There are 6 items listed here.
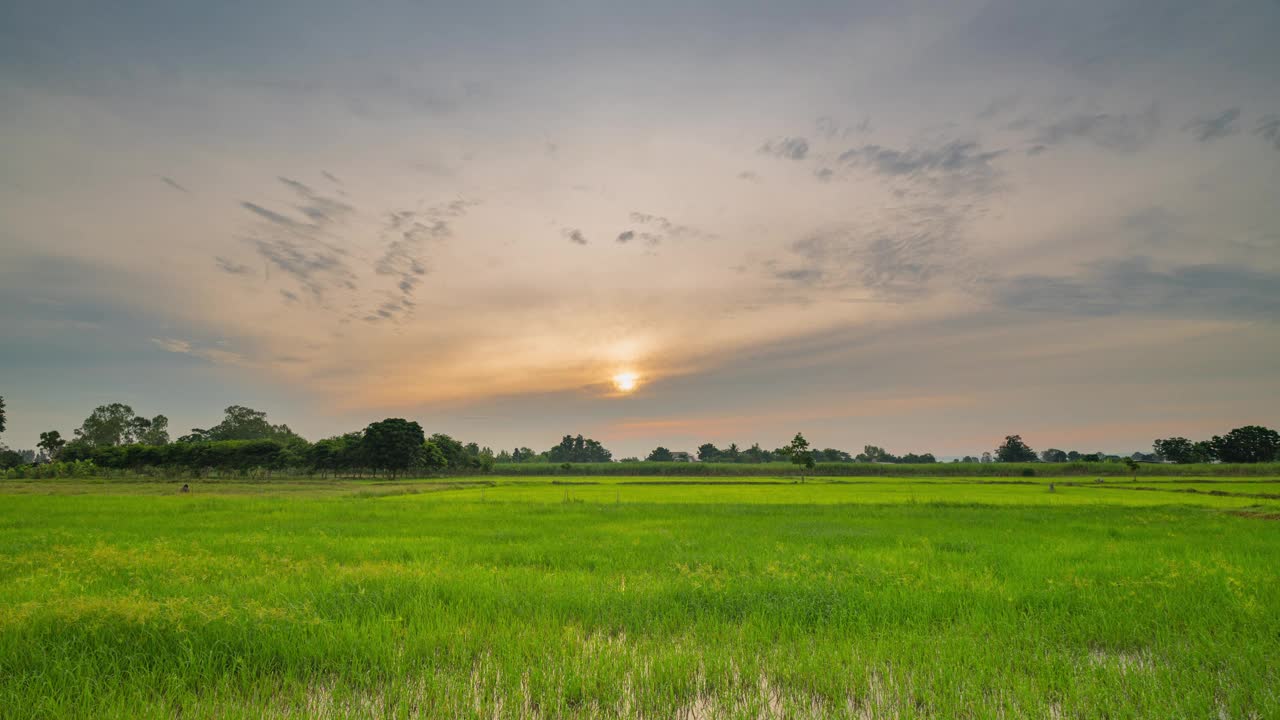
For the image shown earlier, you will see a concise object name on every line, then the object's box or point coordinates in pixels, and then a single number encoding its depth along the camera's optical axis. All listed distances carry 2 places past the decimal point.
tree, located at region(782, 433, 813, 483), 100.38
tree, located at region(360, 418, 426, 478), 89.75
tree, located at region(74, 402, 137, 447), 145.38
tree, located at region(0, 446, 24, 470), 108.69
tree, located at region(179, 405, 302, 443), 159.75
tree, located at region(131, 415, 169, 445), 156.00
